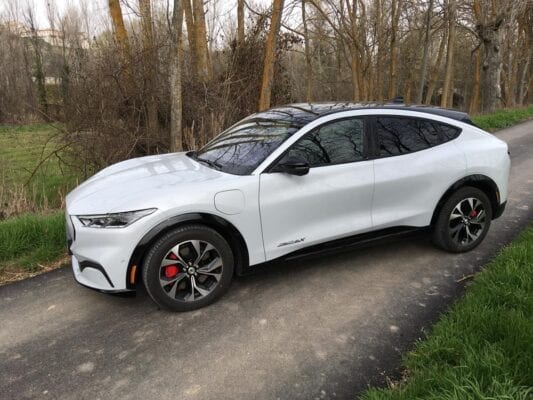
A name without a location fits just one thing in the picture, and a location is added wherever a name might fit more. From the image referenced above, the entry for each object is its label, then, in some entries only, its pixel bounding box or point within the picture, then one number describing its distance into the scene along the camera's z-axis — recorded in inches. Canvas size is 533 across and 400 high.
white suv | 125.8
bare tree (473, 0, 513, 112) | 661.9
